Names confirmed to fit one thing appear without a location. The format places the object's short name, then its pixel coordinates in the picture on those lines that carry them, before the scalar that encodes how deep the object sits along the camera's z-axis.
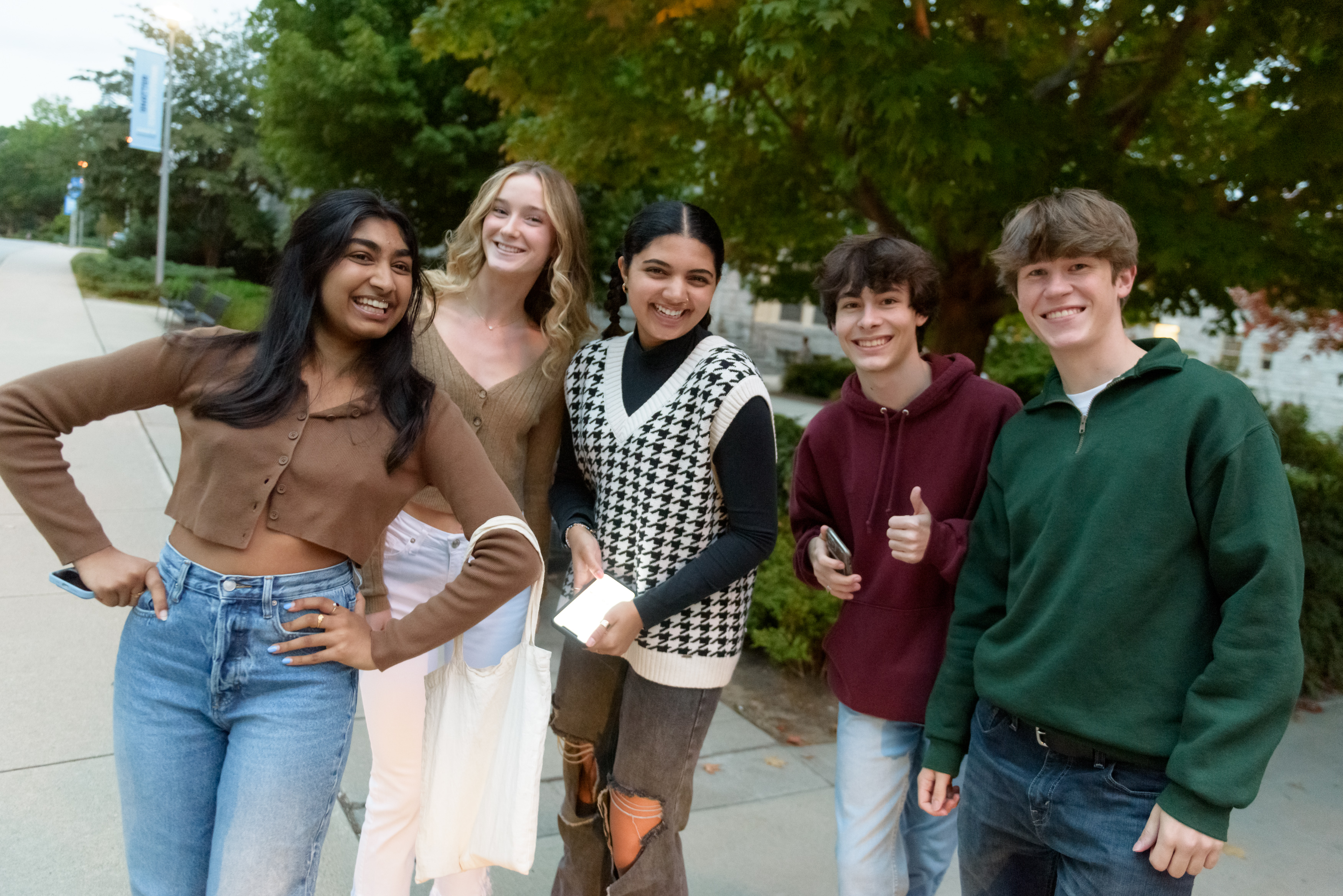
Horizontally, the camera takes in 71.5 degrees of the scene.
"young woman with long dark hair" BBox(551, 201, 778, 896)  2.14
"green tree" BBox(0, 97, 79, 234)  85.56
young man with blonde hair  1.53
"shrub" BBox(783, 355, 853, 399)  20.55
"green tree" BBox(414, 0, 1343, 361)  4.01
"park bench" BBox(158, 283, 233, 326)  13.66
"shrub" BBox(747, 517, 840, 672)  5.00
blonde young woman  2.39
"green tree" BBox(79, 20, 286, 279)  26.80
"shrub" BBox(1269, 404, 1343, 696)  5.60
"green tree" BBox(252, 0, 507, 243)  11.29
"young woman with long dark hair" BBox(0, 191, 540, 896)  1.77
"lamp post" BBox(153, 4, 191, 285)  22.02
